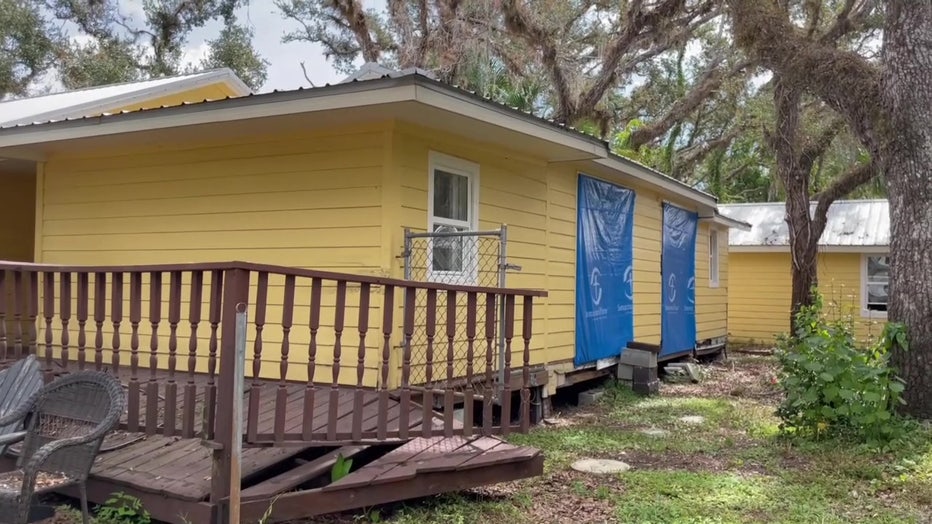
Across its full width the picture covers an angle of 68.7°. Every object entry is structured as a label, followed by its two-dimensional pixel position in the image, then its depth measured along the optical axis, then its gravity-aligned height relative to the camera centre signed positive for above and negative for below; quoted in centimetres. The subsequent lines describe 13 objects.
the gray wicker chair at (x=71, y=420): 326 -75
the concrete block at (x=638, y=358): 870 -96
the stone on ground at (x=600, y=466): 517 -142
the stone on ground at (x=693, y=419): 718 -144
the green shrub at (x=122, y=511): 365 -129
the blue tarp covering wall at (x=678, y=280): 1061 +6
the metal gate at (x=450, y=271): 538 +8
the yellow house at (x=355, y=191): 525 +80
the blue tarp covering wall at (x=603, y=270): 795 +15
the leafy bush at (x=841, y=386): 569 -84
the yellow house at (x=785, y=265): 1466 +49
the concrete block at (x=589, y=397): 820 -140
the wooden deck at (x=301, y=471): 358 -112
